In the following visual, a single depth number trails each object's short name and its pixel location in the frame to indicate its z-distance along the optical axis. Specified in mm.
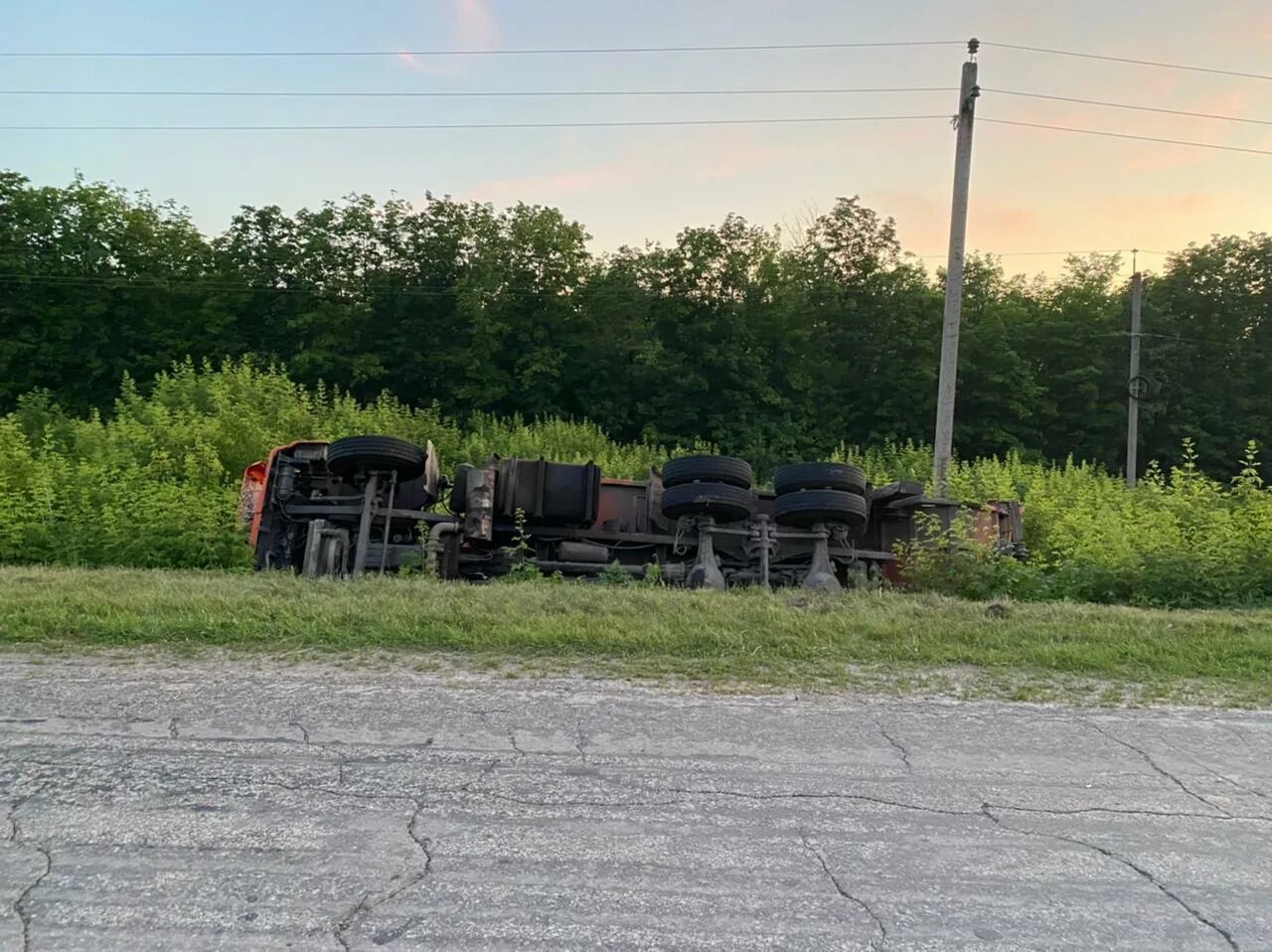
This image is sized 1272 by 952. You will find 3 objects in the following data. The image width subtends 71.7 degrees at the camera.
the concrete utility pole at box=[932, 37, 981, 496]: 14289
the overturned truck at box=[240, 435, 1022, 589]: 9570
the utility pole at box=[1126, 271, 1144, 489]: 27609
